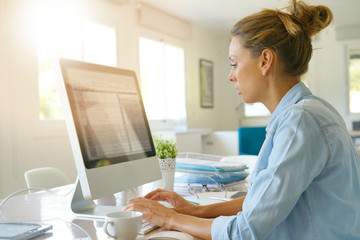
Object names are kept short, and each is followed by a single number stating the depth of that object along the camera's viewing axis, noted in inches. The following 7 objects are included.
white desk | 36.8
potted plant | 57.6
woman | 31.0
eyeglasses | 61.3
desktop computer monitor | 39.5
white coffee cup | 33.0
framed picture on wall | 255.0
